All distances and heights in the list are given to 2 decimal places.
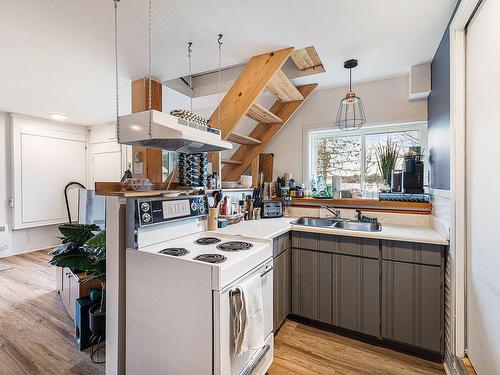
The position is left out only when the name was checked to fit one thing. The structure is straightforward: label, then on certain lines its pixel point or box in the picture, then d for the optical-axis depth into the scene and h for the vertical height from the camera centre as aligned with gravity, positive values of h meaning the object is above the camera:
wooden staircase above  2.09 +0.76
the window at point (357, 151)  2.59 +0.39
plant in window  2.50 +0.28
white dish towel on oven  1.25 -0.71
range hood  1.32 +0.30
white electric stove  1.20 -0.58
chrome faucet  2.56 -0.27
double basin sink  2.33 -0.38
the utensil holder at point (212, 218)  2.04 -0.27
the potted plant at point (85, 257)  1.74 -0.51
